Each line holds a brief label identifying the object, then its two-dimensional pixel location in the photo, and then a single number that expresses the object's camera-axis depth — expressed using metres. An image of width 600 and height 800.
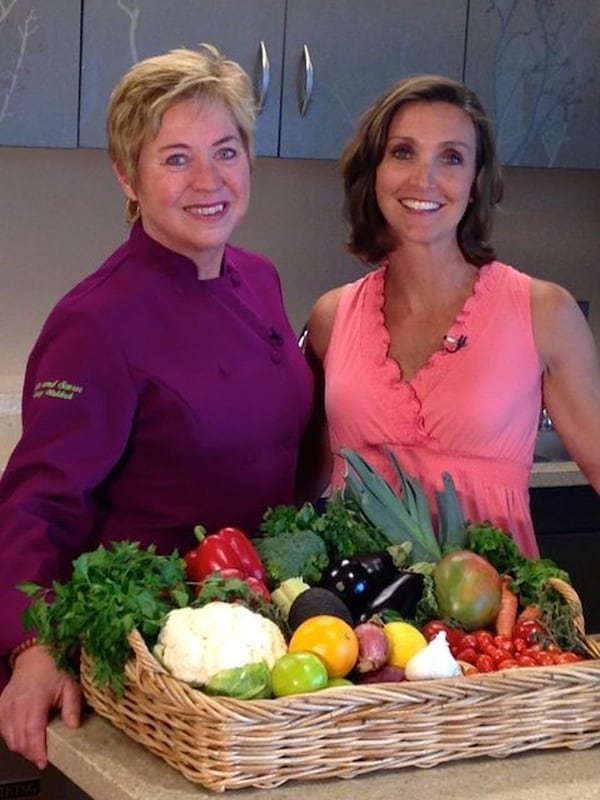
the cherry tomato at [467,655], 1.85
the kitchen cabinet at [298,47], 3.18
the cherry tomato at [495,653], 1.84
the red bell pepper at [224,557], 1.90
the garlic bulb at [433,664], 1.75
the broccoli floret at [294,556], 1.94
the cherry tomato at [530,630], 1.89
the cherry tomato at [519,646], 1.87
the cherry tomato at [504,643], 1.86
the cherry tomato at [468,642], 1.87
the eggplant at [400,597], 1.91
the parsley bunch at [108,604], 1.76
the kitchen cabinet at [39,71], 3.09
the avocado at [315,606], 1.83
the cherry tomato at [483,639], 1.87
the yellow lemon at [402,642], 1.81
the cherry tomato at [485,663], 1.83
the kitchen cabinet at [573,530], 3.58
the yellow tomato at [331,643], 1.74
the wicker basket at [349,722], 1.66
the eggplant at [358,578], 1.92
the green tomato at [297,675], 1.69
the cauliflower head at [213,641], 1.71
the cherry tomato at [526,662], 1.84
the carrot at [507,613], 1.92
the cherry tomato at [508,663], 1.83
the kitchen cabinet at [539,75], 3.59
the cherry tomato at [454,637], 1.88
